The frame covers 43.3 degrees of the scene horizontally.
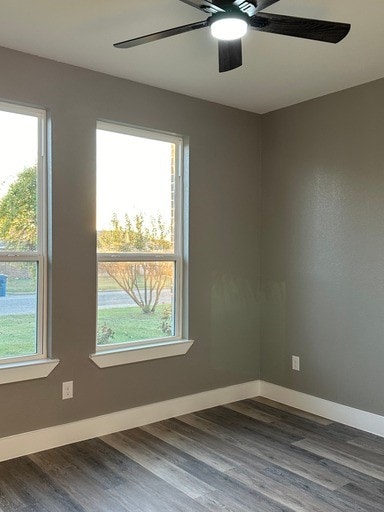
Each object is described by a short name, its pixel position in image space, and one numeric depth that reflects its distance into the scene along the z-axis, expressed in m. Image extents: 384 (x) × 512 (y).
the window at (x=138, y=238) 3.49
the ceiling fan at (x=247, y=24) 2.00
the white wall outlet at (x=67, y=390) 3.21
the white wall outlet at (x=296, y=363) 4.02
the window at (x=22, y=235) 3.04
